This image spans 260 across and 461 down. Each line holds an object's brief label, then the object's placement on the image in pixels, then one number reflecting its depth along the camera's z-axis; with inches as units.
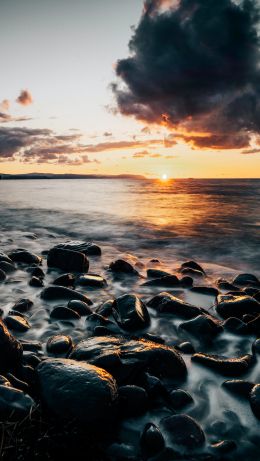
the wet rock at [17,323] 163.9
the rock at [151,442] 93.5
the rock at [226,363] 130.9
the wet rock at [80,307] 184.8
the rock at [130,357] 118.2
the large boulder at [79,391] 94.1
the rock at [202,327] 161.0
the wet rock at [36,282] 237.1
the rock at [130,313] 168.1
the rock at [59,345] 140.8
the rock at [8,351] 118.2
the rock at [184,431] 95.9
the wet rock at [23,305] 192.2
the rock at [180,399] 112.0
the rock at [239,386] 117.2
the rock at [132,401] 105.7
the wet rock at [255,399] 107.5
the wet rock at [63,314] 178.1
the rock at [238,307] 186.5
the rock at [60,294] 207.3
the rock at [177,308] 185.8
